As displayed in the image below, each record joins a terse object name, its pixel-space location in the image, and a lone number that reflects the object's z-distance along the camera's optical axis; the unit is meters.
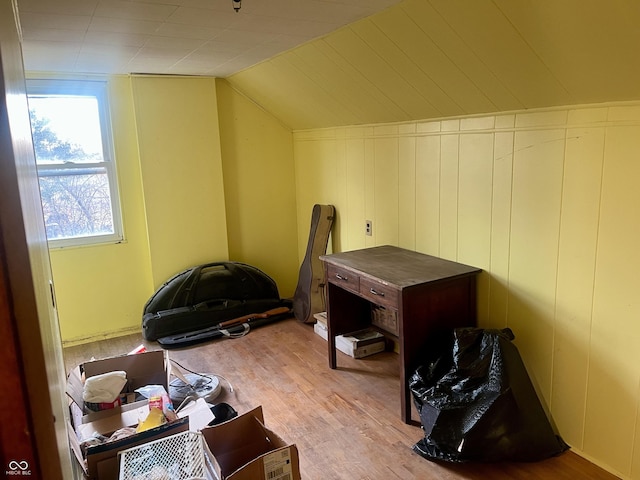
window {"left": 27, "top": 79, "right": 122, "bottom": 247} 3.60
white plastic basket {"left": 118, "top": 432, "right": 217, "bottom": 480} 1.56
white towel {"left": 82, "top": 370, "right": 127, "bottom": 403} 2.13
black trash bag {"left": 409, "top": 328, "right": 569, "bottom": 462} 2.12
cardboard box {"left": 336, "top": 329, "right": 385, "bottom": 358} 3.37
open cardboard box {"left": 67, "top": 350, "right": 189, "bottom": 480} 1.65
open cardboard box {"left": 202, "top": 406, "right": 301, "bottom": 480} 1.85
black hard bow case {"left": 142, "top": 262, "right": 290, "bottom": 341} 3.87
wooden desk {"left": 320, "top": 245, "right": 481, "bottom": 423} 2.47
